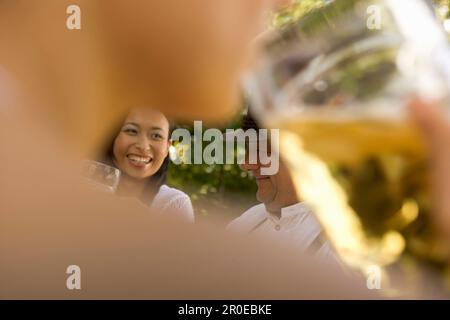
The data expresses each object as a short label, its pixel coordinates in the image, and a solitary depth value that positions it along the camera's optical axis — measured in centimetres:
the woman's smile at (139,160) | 228
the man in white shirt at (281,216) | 193
